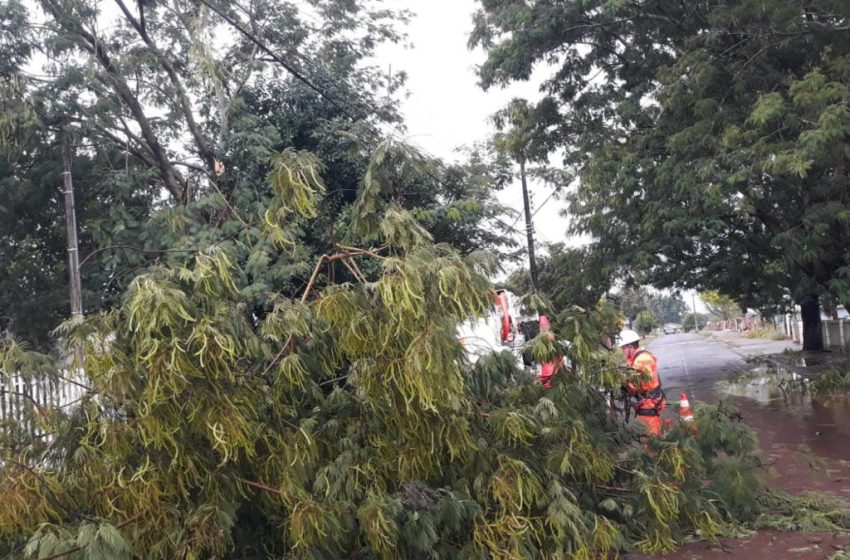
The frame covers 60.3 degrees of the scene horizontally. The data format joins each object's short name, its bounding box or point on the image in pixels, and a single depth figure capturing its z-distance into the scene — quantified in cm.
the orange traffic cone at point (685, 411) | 712
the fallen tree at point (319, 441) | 388
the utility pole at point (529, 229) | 1944
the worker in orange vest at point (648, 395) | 630
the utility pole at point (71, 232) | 926
